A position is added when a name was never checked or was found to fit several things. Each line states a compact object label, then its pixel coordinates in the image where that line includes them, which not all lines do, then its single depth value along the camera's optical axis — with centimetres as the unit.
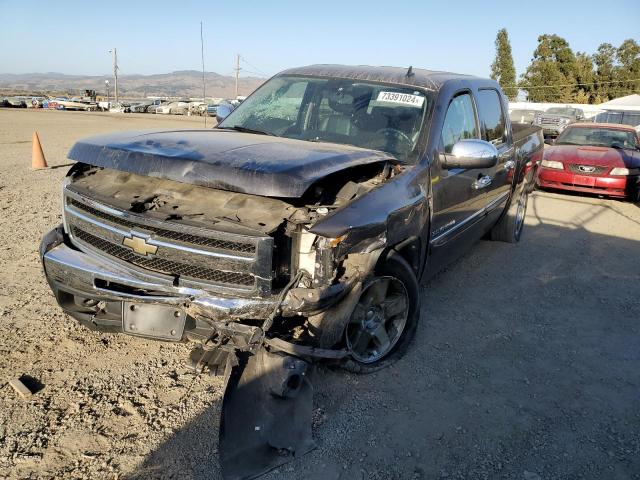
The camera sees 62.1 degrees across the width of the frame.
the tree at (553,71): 4600
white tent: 3651
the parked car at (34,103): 5028
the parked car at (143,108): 5416
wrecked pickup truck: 267
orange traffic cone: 1040
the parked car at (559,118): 2276
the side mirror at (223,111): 489
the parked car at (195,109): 5144
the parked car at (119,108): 4981
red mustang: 991
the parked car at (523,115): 2489
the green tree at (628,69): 4616
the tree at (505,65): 4931
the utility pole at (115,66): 7006
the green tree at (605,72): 4644
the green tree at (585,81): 4619
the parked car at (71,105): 4991
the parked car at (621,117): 3058
